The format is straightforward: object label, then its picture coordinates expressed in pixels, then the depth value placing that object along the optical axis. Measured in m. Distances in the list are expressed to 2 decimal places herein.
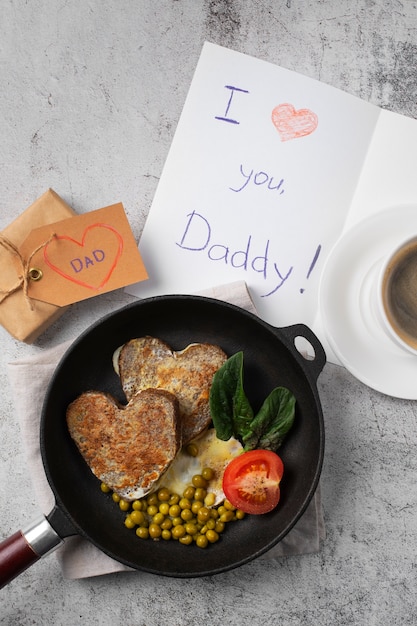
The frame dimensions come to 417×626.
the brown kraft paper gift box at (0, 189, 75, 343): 1.18
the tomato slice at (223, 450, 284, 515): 1.10
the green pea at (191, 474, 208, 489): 1.16
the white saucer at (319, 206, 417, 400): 1.19
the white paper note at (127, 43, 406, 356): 1.26
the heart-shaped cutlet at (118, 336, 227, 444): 1.17
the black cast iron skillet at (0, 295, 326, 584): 1.12
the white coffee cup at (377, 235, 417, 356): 1.11
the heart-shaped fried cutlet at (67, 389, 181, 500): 1.13
